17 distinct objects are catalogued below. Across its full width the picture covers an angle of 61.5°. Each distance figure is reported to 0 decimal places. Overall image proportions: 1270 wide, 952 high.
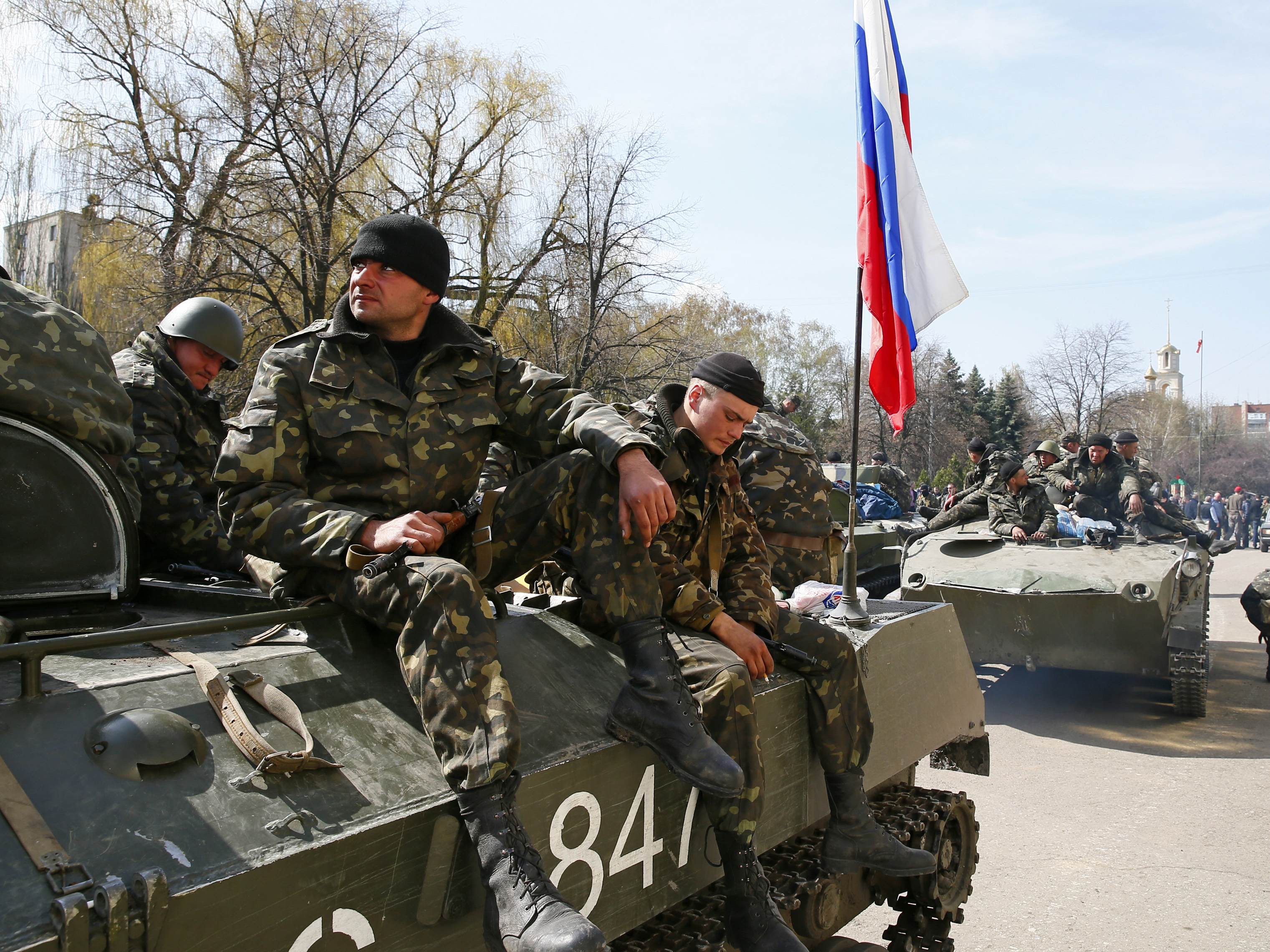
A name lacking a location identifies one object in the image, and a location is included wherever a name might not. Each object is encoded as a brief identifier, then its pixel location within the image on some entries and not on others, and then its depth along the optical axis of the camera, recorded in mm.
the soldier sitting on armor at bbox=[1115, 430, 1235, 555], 10195
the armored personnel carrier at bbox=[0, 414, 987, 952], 1686
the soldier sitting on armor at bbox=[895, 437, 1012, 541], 10250
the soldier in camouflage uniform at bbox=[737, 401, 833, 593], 5227
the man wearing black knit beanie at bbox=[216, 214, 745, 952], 2328
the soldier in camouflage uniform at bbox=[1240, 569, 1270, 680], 9398
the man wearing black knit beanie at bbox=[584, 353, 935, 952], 3205
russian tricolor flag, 5156
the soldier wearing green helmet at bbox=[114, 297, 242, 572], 3625
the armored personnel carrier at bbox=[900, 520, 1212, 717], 7734
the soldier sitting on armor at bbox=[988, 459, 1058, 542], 9688
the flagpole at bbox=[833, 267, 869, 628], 3990
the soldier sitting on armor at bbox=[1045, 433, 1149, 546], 10617
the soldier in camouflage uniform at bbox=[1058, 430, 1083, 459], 11945
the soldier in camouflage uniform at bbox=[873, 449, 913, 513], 13594
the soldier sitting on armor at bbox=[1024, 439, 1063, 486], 11852
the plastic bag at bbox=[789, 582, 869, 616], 4398
